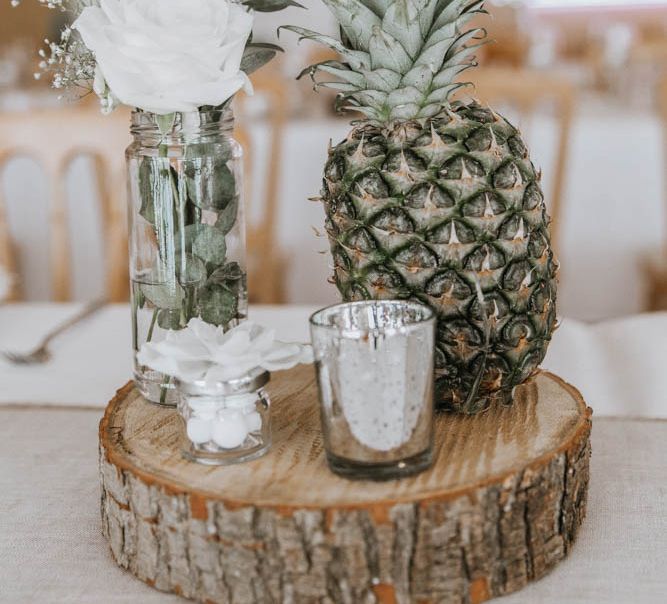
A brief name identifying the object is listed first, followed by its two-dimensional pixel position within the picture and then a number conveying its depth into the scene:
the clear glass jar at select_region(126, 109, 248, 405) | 0.60
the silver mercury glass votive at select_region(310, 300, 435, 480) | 0.47
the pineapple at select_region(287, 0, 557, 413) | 0.58
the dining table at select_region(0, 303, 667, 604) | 0.51
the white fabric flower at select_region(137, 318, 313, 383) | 0.52
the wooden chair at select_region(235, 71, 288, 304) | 1.70
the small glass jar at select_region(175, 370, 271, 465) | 0.52
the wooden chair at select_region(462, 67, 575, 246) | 1.62
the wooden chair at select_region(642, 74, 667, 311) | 1.67
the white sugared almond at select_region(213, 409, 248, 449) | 0.52
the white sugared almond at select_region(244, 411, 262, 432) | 0.53
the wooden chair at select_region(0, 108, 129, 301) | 1.39
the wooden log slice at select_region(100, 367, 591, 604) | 0.47
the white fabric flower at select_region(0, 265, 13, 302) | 1.07
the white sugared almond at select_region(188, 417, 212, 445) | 0.52
